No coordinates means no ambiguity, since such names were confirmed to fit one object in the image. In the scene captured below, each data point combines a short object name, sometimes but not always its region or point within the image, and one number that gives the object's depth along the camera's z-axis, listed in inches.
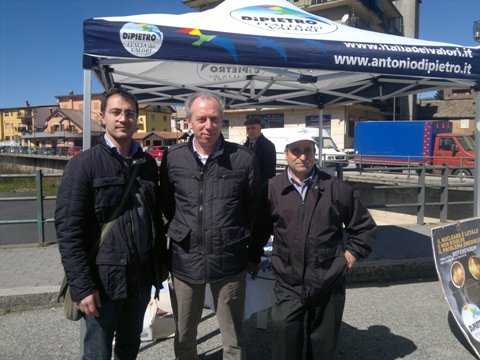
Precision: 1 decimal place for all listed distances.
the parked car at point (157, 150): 1440.9
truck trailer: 819.4
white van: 841.5
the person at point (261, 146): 236.5
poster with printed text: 133.1
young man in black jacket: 83.9
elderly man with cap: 99.8
